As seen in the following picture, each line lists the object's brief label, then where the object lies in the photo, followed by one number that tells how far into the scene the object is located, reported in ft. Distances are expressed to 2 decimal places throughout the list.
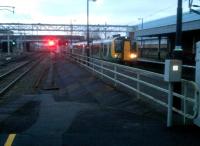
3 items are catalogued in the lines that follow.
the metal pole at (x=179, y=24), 17.19
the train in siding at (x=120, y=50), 70.87
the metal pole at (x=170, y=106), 15.30
